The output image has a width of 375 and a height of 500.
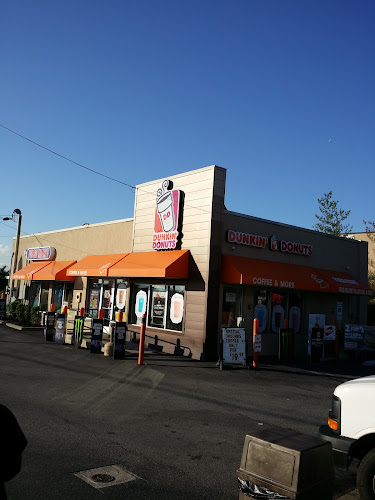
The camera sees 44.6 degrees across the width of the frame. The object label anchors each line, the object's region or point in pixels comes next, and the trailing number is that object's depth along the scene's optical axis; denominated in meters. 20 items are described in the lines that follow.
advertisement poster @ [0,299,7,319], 26.21
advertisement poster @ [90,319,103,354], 15.50
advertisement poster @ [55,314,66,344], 17.69
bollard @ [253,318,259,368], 14.29
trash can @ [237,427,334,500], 3.48
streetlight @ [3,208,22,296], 30.41
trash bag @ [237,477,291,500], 3.54
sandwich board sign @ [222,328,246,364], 13.93
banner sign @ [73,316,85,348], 16.61
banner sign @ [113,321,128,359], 14.45
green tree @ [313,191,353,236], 43.72
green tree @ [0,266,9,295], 47.00
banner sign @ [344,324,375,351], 17.97
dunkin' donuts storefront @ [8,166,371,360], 15.75
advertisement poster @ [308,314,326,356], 16.20
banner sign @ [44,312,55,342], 18.23
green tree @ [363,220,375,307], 35.24
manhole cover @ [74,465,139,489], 5.09
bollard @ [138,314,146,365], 13.54
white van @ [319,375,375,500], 4.56
